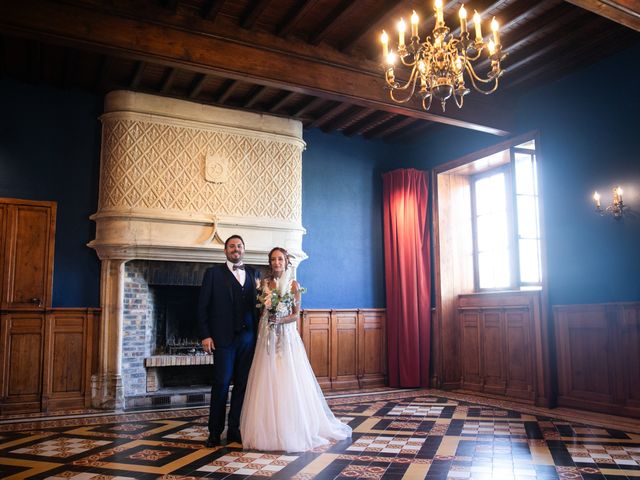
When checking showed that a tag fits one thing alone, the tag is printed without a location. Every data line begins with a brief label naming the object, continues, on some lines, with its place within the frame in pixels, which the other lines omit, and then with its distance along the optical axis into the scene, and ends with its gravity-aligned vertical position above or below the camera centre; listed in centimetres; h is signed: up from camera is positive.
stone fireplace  649 +110
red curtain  795 +36
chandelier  379 +174
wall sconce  561 +95
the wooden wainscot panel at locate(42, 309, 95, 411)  621 -57
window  714 +109
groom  452 -19
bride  425 -66
